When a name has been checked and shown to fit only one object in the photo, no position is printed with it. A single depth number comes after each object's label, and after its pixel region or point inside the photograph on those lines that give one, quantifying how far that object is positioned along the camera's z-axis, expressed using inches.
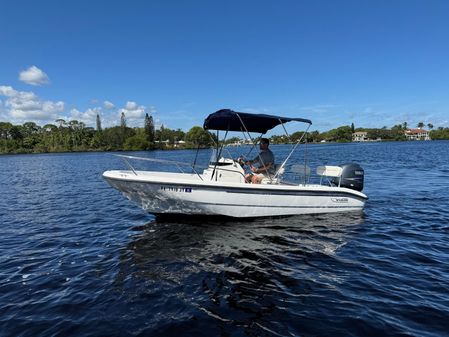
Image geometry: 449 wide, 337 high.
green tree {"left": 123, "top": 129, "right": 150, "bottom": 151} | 5349.4
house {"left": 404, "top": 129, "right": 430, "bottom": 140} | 7281.5
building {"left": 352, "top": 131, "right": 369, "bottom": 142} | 7731.3
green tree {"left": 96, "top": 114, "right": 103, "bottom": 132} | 6481.3
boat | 386.9
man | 438.9
